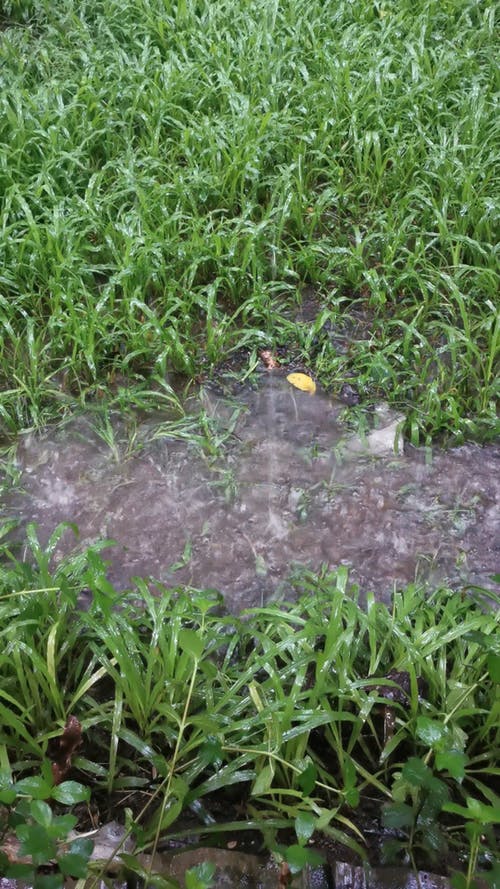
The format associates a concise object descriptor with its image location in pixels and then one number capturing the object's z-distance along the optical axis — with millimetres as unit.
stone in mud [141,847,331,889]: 1640
